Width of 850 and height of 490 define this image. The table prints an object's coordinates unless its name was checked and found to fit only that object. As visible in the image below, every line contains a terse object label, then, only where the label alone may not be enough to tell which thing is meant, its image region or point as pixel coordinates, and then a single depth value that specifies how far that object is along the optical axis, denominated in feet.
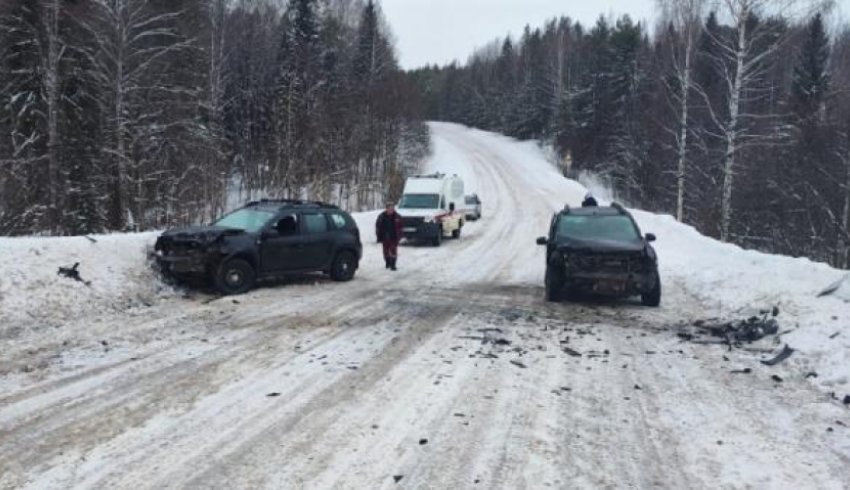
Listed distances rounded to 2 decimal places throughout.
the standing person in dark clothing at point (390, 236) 56.75
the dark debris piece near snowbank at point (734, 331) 31.37
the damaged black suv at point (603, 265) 39.70
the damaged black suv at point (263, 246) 41.29
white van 77.00
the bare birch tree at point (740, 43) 76.38
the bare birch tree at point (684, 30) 93.15
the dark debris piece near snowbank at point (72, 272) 35.68
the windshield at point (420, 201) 81.61
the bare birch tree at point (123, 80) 78.28
